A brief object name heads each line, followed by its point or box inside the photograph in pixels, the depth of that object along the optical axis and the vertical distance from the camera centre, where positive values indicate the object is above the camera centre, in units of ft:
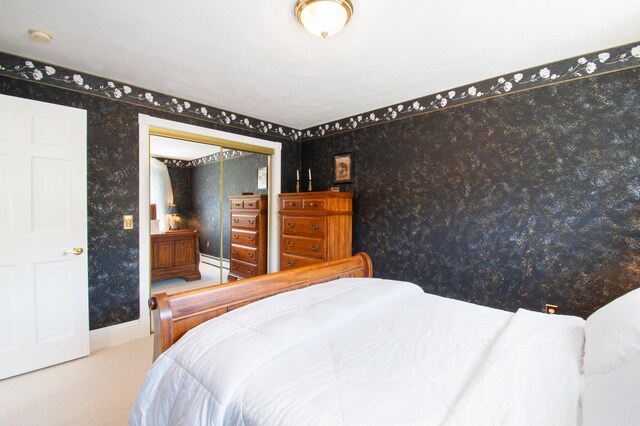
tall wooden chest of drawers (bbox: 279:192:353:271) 11.03 -0.71
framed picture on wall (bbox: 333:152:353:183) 12.30 +1.92
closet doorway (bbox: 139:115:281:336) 9.71 +0.56
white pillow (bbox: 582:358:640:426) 2.19 -1.62
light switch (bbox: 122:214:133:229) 9.15 -0.36
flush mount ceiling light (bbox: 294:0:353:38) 5.16 +3.74
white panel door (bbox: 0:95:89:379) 6.94 -0.68
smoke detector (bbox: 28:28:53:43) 6.32 +4.01
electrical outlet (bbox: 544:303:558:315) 7.55 -2.65
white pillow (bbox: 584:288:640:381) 3.16 -1.57
